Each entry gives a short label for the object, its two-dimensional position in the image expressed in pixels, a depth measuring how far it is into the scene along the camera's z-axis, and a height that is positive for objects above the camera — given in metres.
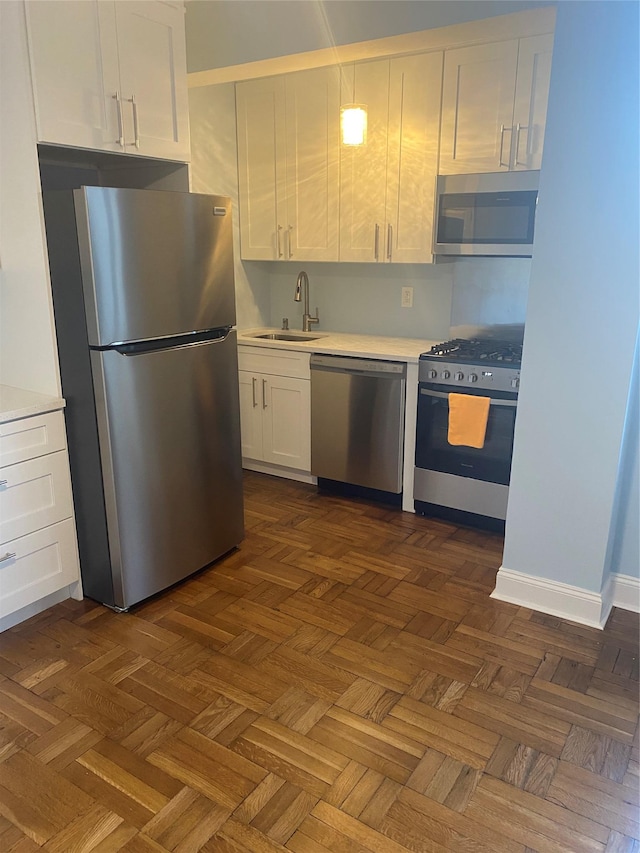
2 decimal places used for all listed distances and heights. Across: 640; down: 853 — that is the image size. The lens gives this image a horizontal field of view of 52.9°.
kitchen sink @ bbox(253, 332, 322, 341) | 4.16 -0.52
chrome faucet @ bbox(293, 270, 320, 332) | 4.08 -0.27
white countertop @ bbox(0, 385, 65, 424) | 2.26 -0.53
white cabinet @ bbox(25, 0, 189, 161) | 2.16 +0.63
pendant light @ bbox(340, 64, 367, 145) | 3.19 +0.64
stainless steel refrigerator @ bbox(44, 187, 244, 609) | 2.25 -0.46
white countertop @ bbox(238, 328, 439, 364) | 3.37 -0.49
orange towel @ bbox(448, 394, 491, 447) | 3.11 -0.77
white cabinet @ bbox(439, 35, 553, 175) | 2.98 +0.71
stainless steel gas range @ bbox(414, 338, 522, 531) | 3.09 -0.89
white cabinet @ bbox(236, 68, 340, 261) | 3.69 +0.52
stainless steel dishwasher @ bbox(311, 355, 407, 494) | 3.40 -0.87
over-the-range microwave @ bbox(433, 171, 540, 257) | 3.11 +0.21
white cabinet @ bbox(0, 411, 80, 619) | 2.31 -0.94
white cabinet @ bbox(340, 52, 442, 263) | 3.32 +0.49
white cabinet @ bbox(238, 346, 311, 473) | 3.73 -0.88
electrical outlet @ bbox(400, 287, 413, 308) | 3.89 -0.25
